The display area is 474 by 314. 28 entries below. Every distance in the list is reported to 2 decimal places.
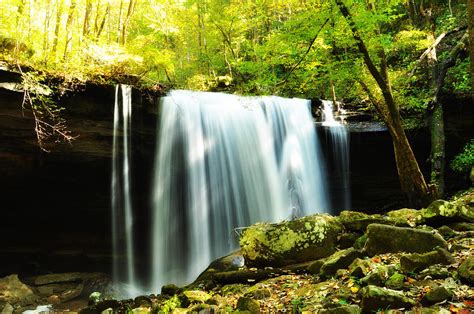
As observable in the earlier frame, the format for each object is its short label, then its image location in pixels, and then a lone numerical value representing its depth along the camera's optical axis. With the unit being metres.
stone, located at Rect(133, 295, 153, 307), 6.30
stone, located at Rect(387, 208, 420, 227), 5.72
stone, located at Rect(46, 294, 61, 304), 9.12
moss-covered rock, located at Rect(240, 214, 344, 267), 5.94
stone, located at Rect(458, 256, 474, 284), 3.23
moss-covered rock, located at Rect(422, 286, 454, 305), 3.07
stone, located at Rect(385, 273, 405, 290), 3.51
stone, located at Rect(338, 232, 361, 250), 6.15
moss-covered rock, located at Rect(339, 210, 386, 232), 6.32
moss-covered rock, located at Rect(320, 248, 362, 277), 4.85
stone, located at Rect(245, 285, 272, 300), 4.80
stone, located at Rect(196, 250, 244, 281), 7.26
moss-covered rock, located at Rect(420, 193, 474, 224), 5.72
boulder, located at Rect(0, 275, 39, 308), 8.80
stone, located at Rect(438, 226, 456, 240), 5.12
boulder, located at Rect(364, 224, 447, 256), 4.48
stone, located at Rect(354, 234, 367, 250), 5.49
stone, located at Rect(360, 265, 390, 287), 3.70
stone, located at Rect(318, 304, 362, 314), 3.17
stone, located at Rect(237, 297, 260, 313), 4.20
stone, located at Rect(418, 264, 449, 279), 3.53
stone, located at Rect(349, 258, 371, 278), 4.14
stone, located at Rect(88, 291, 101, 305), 7.36
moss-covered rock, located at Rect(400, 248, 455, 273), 3.84
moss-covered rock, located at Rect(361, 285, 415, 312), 3.11
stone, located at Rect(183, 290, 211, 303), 5.32
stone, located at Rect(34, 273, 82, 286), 10.29
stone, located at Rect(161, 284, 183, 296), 7.01
